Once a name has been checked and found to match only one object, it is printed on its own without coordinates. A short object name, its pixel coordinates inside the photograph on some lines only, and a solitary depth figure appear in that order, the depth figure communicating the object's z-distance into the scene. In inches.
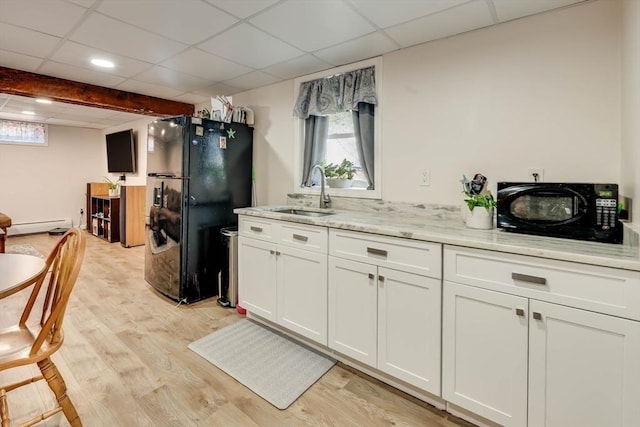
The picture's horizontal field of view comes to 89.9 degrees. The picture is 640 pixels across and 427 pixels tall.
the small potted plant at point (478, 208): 70.6
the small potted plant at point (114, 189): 237.5
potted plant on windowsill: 110.8
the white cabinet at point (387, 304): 64.4
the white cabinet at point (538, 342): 46.7
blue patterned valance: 102.1
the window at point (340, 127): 102.4
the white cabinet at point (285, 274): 82.8
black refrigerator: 114.7
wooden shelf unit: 221.5
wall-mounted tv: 228.7
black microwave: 55.7
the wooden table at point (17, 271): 46.7
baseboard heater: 240.8
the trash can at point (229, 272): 114.5
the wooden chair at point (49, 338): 51.3
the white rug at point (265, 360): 72.2
